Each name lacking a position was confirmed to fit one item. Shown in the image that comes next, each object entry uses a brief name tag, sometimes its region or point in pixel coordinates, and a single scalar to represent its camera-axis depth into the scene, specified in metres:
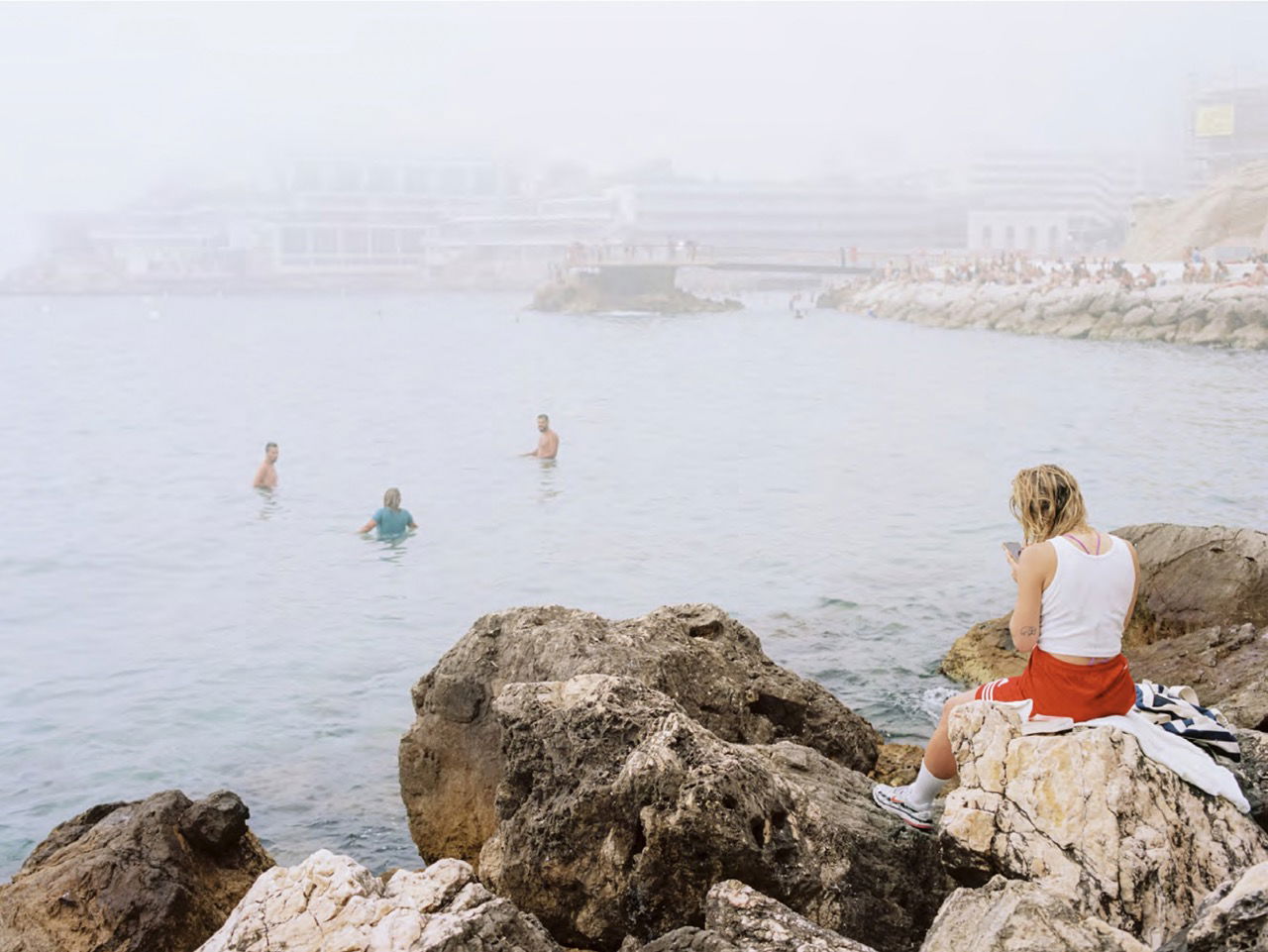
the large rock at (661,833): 2.96
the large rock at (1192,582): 5.71
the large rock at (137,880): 3.32
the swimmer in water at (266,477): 15.50
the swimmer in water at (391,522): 12.02
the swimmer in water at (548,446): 17.08
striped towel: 3.16
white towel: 2.99
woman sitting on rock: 3.13
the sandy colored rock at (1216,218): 36.97
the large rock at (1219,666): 4.09
